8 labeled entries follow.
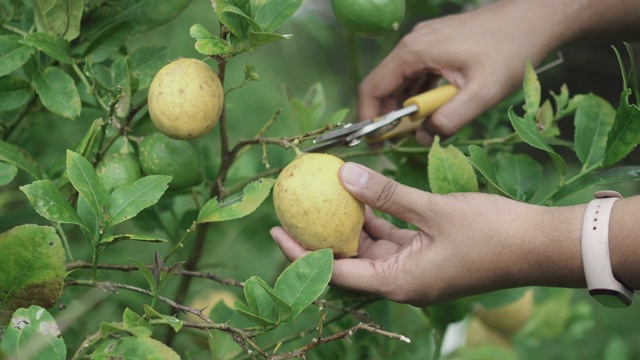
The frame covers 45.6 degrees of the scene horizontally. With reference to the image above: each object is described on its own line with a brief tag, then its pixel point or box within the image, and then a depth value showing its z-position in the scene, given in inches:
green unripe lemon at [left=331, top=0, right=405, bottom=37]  41.0
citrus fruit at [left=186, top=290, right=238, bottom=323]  57.6
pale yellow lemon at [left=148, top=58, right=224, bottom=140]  32.9
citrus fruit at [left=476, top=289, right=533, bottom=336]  62.8
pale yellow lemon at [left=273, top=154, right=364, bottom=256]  34.4
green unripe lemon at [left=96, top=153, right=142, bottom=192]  34.9
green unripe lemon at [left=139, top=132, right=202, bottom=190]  36.3
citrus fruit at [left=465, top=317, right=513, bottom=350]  67.7
